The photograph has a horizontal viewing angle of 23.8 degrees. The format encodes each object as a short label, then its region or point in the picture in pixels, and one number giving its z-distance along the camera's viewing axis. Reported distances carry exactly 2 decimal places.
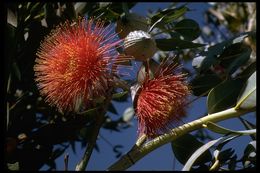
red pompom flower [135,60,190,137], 0.43
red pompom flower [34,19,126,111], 0.45
